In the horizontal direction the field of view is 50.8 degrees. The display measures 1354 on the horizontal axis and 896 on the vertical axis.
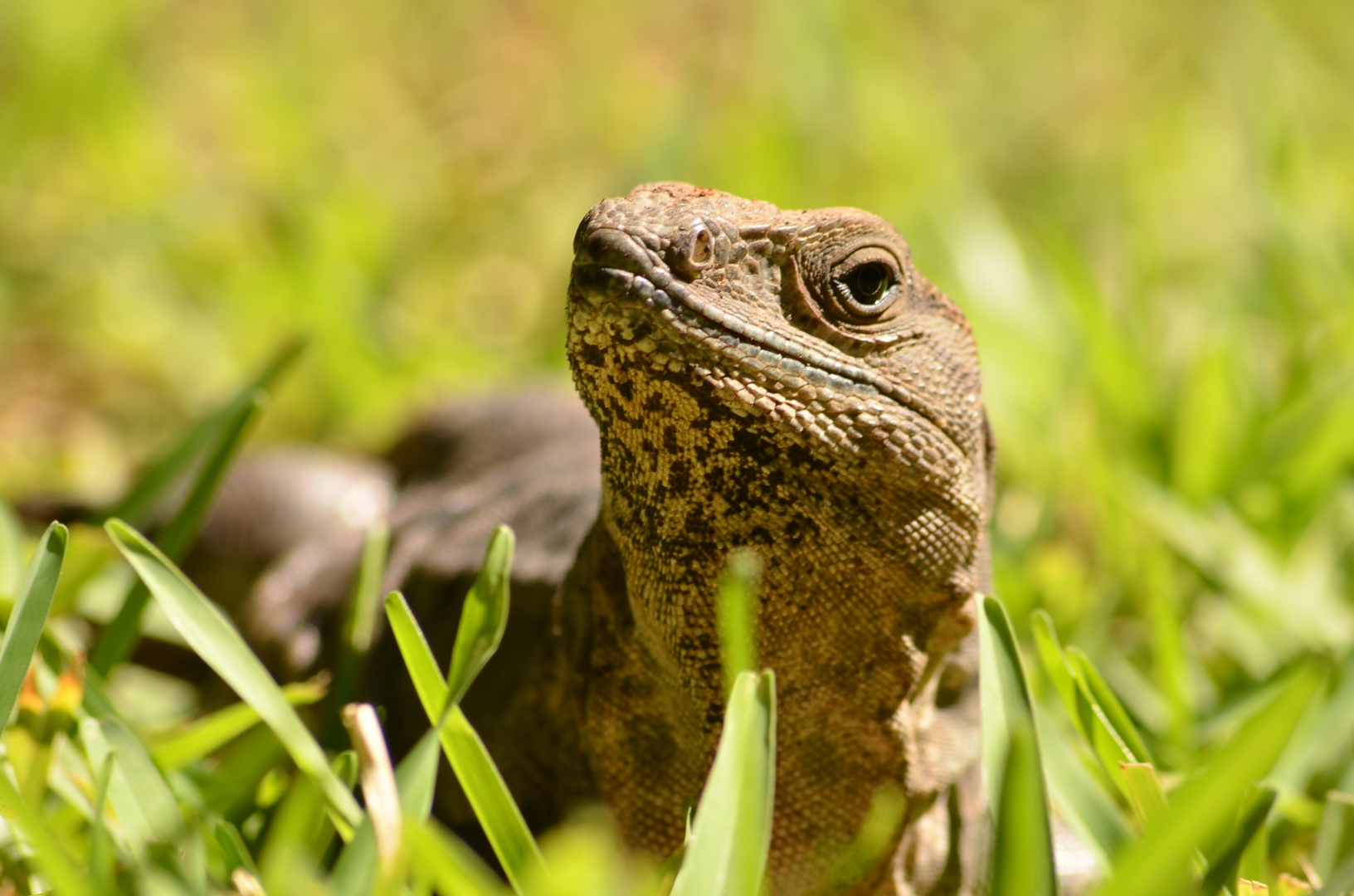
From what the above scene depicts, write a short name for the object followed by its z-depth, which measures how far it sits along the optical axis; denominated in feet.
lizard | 7.26
